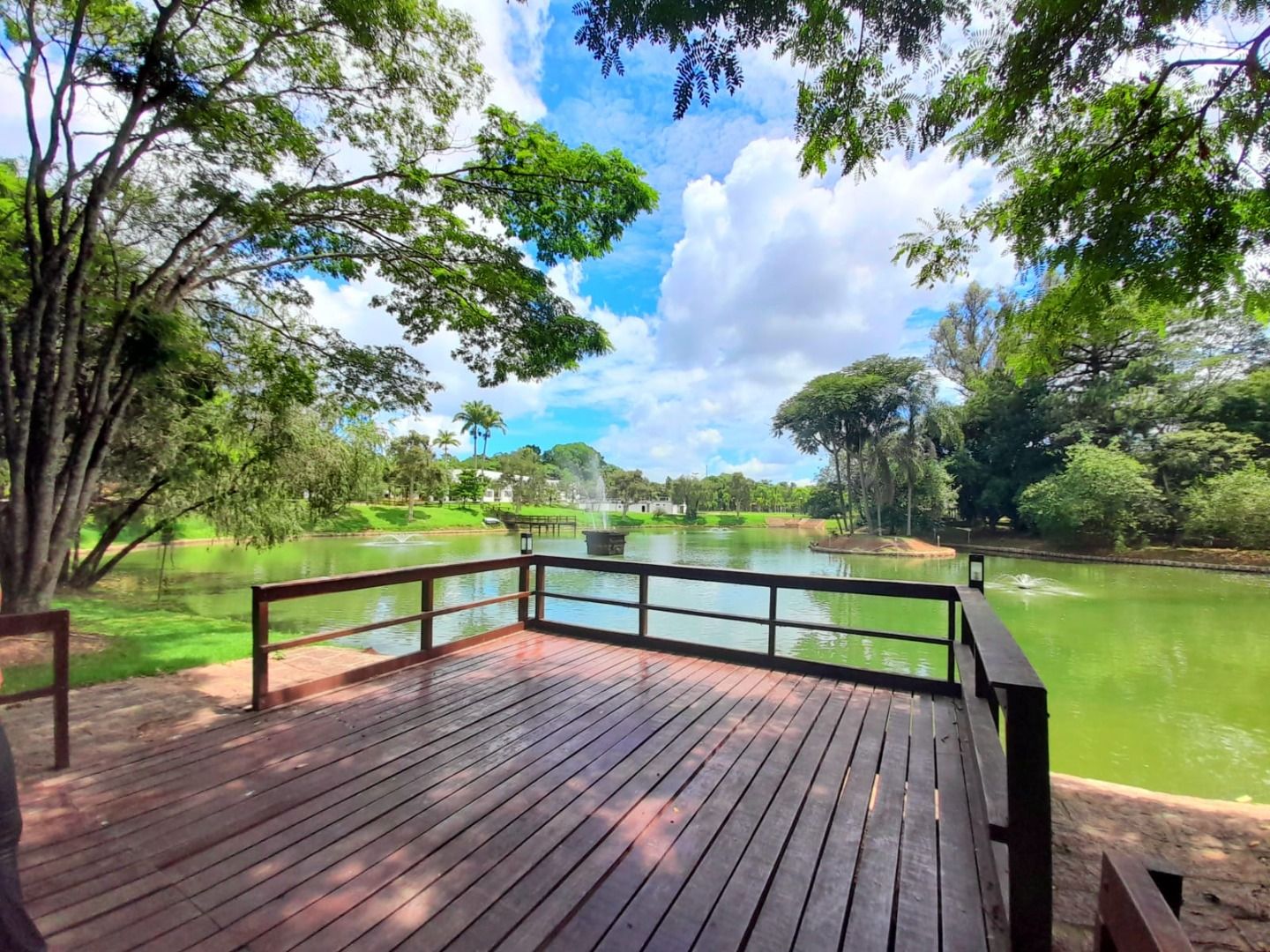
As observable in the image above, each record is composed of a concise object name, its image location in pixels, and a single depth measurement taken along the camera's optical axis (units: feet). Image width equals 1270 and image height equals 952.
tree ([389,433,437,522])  101.65
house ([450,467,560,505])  147.13
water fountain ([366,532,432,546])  76.89
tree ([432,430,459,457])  142.72
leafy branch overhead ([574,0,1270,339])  7.52
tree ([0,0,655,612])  15.02
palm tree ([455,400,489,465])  165.75
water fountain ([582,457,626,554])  69.92
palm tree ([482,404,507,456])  170.40
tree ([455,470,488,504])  138.92
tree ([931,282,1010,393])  100.27
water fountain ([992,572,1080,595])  45.93
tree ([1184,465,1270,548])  55.36
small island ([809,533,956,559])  77.30
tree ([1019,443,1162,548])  63.98
